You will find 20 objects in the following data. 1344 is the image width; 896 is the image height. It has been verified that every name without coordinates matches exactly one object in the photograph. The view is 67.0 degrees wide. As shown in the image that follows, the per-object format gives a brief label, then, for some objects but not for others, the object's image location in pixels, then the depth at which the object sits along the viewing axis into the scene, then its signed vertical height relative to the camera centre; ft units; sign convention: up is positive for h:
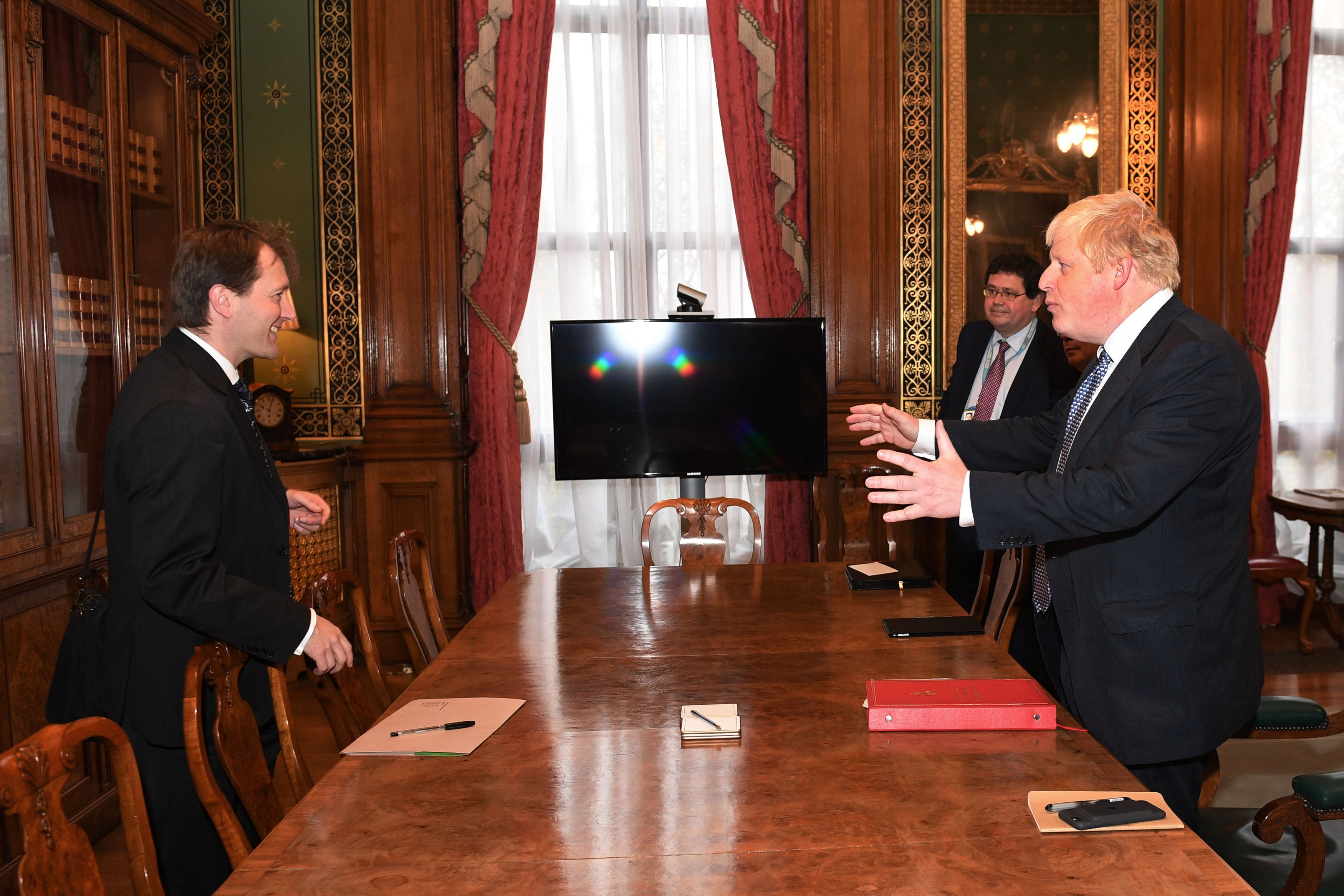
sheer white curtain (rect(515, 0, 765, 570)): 16.42 +3.24
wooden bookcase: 9.34 +1.29
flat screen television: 14.74 -0.16
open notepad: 5.50 -1.93
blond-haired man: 6.25 -0.80
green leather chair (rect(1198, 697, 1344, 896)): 5.80 -2.98
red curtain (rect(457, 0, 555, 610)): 15.94 +2.82
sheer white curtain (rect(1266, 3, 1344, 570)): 17.52 +1.23
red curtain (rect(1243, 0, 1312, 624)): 17.03 +3.93
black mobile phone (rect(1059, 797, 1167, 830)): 4.38 -1.89
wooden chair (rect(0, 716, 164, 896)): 3.63 -1.52
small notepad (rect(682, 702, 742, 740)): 5.58 -1.88
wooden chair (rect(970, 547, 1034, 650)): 8.48 -1.81
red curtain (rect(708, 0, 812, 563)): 16.19 +4.01
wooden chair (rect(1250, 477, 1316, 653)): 15.14 -2.96
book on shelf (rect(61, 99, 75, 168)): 10.22 +2.65
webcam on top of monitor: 14.88 +1.20
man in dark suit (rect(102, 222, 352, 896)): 6.09 -0.86
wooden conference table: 4.08 -1.95
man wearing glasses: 12.28 +0.27
